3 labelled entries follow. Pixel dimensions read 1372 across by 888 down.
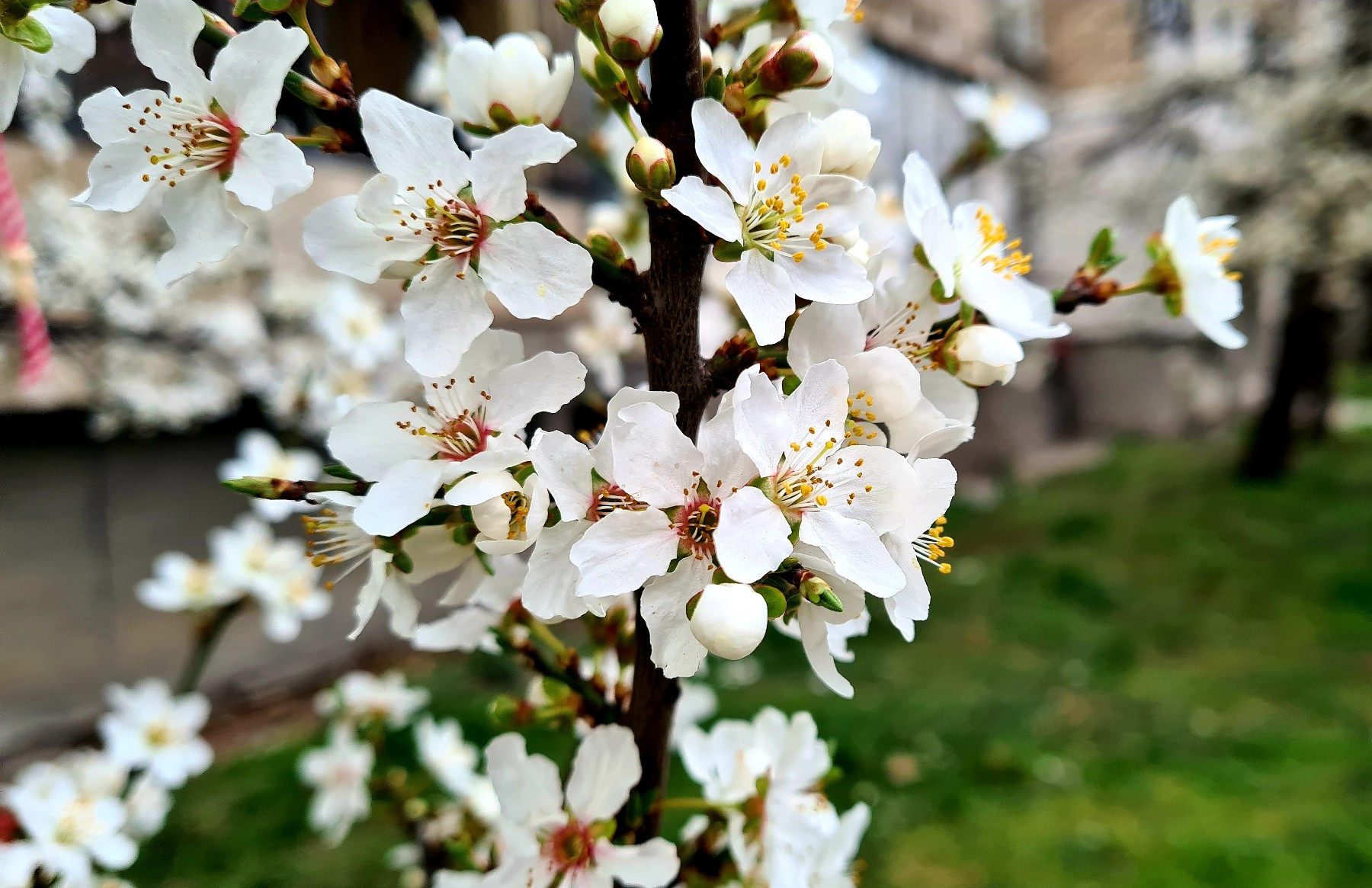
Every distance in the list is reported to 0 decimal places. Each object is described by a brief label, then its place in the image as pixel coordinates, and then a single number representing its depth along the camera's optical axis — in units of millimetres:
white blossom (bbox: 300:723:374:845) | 179
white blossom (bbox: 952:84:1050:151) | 191
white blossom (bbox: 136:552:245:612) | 188
